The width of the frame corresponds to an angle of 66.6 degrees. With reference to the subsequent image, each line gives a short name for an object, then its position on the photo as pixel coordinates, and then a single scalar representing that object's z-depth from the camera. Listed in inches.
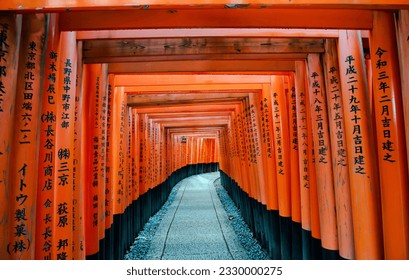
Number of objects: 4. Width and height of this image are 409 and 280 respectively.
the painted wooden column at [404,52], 83.0
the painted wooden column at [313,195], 144.9
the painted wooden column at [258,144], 241.7
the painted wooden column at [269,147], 214.7
